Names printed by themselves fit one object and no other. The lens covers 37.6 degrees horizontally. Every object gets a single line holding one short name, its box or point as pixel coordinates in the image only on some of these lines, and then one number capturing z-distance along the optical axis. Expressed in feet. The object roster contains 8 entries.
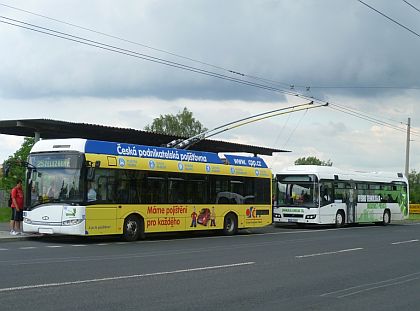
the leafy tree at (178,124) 274.98
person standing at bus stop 65.41
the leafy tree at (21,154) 178.93
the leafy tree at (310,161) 437.83
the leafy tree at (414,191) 291.58
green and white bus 99.81
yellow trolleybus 59.41
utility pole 184.96
